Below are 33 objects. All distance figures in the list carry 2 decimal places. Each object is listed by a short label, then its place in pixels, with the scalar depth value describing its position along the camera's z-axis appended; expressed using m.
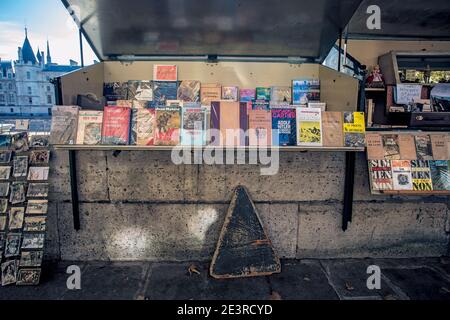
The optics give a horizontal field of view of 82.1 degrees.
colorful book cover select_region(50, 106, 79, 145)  2.23
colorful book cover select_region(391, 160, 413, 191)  2.56
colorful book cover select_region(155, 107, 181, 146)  2.28
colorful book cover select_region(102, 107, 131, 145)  2.26
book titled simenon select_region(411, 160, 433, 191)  2.57
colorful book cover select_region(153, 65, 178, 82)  2.89
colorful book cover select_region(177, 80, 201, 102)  2.86
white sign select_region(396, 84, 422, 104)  3.03
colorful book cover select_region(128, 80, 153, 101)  2.84
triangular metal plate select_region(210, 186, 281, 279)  2.58
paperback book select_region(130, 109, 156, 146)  2.27
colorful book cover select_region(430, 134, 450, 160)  2.62
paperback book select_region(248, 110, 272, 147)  2.31
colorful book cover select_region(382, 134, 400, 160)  2.60
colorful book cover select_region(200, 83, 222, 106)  2.85
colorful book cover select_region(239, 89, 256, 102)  2.88
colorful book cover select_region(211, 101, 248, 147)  2.30
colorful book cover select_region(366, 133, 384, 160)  2.59
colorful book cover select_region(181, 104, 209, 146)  2.29
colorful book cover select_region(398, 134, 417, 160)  2.60
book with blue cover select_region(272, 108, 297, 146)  2.32
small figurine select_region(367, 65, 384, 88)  3.12
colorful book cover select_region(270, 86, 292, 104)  2.86
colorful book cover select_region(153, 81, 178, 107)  2.87
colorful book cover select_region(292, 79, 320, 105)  2.84
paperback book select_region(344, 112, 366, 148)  2.33
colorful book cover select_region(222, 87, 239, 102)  2.84
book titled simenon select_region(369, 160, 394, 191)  2.57
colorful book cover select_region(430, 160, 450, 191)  2.58
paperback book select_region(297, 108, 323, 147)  2.31
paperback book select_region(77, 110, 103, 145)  2.24
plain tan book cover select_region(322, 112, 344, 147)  2.33
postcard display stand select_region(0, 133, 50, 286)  2.51
